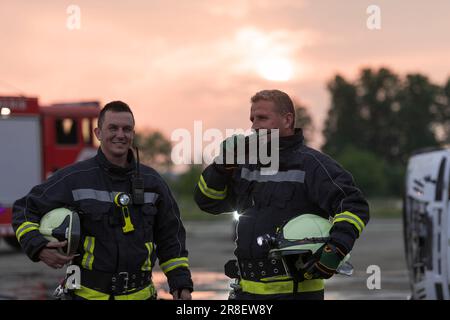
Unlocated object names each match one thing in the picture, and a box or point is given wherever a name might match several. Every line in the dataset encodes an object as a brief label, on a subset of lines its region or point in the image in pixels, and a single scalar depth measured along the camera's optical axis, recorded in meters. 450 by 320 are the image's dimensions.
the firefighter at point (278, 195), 8.15
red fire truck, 33.22
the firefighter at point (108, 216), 8.30
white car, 13.74
